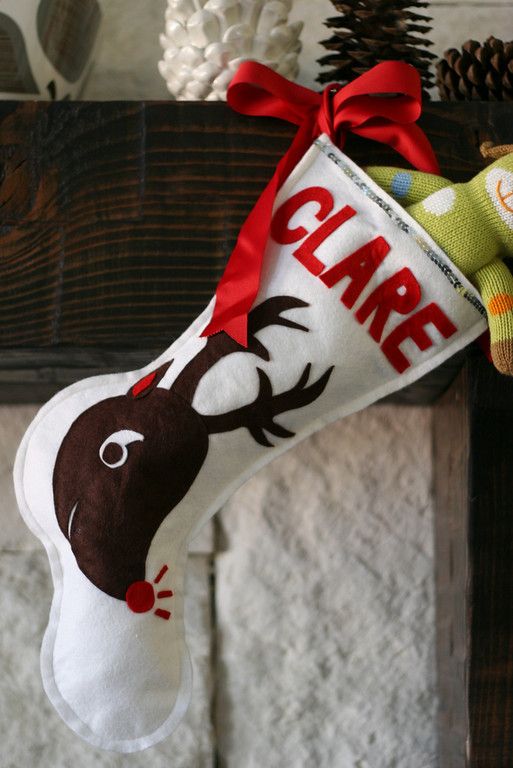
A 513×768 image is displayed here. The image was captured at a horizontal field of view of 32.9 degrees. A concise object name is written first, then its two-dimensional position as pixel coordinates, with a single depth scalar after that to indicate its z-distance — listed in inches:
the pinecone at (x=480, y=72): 33.1
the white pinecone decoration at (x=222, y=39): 31.1
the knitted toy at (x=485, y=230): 27.2
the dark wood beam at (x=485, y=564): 31.4
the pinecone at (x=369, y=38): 32.6
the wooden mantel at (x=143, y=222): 30.0
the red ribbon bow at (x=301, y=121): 27.9
